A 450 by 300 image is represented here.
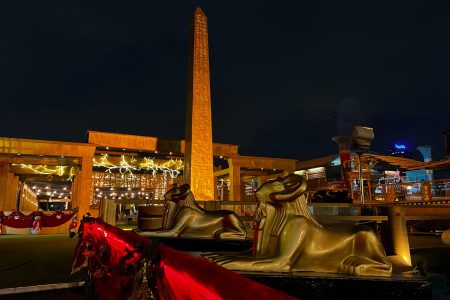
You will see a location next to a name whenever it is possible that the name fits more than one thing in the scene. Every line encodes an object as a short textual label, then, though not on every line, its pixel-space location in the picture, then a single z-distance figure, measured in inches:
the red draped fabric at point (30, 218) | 544.1
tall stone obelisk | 353.1
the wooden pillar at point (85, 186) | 535.2
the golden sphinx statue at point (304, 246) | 67.5
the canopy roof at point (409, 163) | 507.8
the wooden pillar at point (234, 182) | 652.7
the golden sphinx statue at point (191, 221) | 144.2
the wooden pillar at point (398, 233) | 129.2
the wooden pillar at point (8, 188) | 608.8
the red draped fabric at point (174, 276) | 33.2
